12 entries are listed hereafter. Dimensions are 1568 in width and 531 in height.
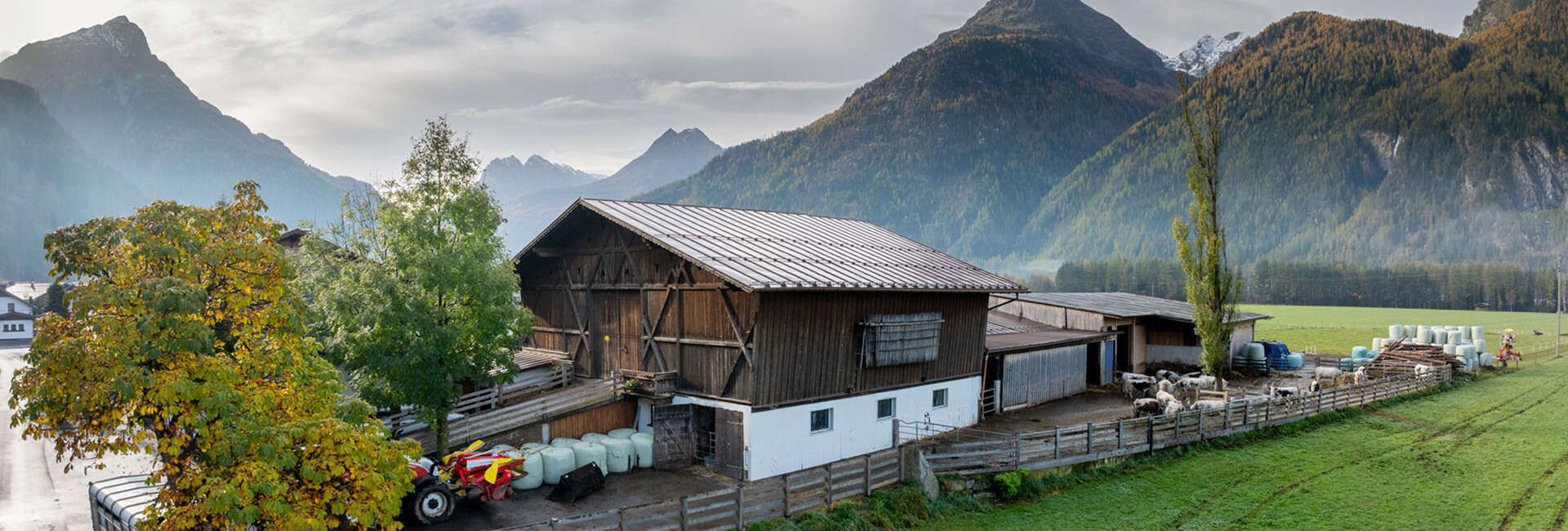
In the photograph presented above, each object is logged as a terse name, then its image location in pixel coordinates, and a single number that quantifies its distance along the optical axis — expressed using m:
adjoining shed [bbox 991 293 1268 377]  41.62
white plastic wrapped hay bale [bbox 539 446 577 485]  20.98
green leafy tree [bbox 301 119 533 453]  20.34
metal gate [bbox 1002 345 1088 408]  32.22
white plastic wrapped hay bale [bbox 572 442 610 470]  21.67
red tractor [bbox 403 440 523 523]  17.89
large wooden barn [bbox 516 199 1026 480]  22.34
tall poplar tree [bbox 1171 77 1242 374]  37.06
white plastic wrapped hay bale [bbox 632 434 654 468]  23.12
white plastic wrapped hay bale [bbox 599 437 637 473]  22.48
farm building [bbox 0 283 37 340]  80.00
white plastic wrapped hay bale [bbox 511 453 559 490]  20.55
